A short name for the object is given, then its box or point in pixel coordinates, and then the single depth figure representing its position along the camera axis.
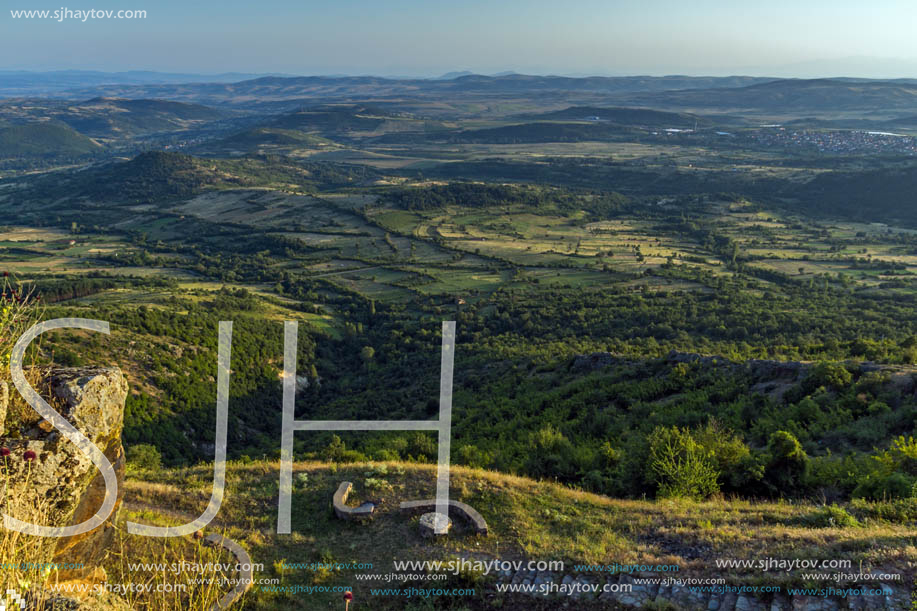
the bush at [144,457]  29.44
